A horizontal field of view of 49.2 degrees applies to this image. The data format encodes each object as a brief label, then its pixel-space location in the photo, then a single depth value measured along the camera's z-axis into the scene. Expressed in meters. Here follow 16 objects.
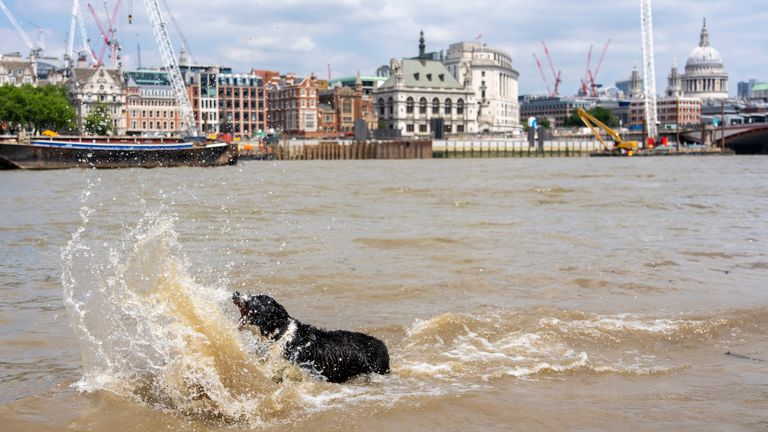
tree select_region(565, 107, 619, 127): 178.12
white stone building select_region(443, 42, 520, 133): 173.75
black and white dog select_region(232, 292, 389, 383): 6.23
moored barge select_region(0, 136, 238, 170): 57.91
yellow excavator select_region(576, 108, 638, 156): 108.57
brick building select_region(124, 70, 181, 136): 131.38
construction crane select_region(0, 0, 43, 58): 156.25
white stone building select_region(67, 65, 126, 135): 125.75
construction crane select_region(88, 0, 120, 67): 140.12
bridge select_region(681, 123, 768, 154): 120.50
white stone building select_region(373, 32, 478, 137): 153.12
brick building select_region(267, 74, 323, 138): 136.38
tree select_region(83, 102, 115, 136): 102.88
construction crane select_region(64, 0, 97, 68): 125.97
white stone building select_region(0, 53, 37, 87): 133.38
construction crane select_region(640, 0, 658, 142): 136.62
